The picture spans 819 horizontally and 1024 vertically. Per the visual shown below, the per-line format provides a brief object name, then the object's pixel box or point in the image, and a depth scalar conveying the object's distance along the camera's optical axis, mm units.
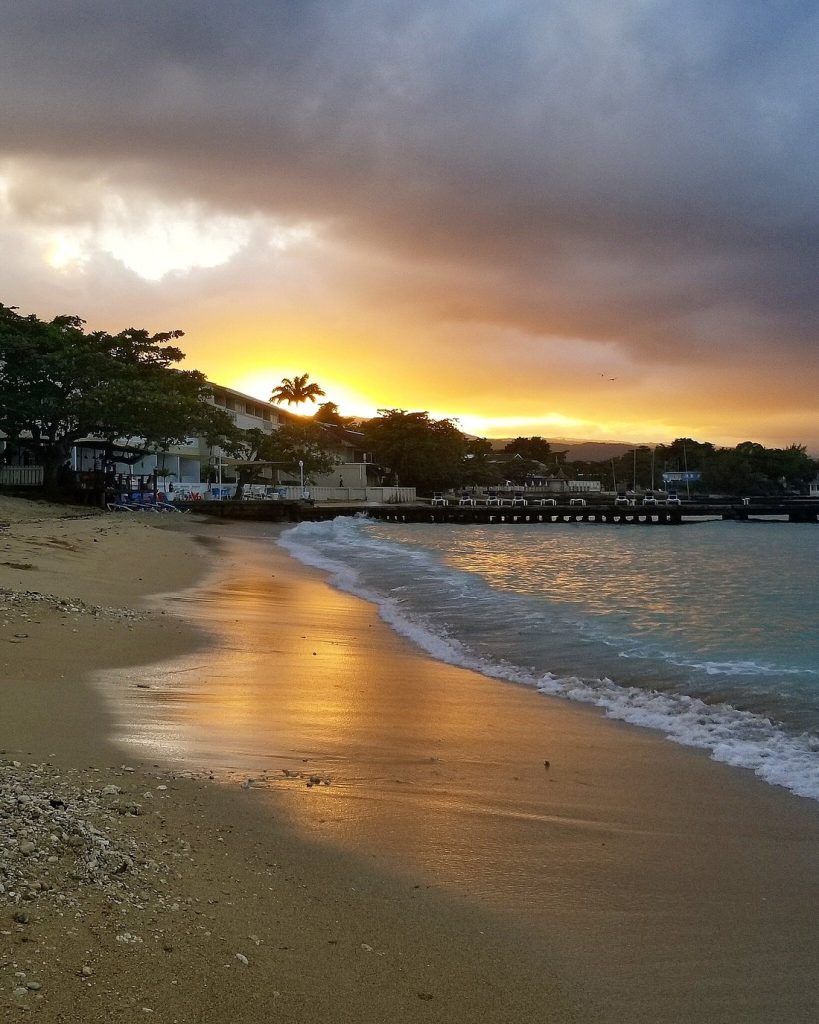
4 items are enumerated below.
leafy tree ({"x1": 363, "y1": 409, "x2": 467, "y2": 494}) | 85312
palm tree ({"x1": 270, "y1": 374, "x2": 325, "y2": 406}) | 95125
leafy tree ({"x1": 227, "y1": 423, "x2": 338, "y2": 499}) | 59281
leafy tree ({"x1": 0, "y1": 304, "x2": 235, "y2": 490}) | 37625
